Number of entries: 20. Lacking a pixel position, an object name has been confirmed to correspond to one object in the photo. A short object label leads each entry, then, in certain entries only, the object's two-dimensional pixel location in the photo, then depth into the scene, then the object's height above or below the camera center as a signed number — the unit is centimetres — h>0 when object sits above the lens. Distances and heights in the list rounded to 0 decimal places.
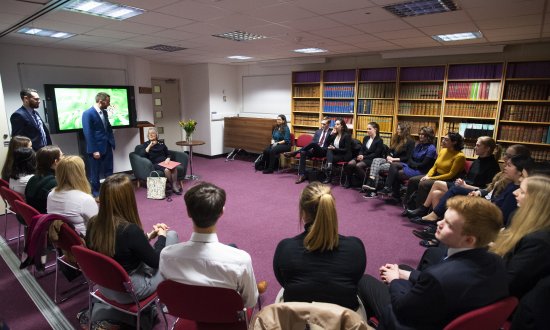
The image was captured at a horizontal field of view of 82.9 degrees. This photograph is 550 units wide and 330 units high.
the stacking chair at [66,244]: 196 -94
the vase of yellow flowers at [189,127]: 626 -40
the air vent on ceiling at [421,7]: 318 +107
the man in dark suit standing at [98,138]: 512 -55
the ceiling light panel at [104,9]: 322 +104
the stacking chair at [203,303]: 137 -88
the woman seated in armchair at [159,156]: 539 -89
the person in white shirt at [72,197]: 233 -68
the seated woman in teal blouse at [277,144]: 707 -83
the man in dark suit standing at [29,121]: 418 -22
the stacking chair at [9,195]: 260 -77
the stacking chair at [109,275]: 158 -89
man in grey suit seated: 640 -83
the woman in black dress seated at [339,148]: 600 -75
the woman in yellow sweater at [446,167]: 421 -77
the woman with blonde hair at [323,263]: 151 -75
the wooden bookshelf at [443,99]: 502 +19
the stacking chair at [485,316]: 121 -80
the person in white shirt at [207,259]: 147 -71
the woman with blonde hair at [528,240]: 155 -68
